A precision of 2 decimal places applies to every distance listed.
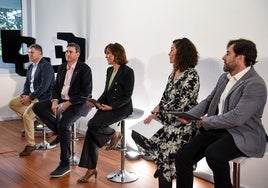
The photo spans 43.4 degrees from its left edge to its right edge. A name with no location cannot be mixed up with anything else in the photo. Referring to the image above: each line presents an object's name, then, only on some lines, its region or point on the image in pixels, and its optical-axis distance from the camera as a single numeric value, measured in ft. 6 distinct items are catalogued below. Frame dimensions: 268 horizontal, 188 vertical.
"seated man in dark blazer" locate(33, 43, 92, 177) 11.10
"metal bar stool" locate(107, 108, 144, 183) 10.62
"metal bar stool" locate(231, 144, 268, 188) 7.25
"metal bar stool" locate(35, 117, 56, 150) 13.71
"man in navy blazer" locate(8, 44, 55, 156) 13.16
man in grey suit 7.18
